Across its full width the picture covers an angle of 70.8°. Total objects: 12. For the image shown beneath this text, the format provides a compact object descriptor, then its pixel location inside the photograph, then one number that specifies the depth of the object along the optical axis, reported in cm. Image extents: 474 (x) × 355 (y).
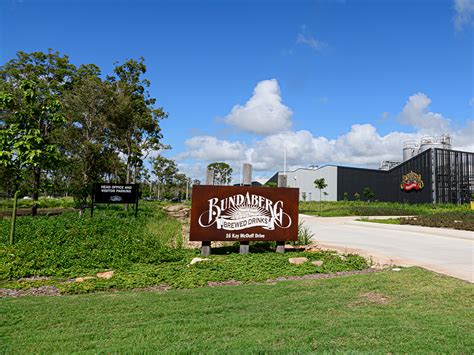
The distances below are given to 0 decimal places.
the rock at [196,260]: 748
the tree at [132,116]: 2145
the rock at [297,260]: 766
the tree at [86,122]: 1986
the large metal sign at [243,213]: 859
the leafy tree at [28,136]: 794
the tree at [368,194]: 5225
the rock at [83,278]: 610
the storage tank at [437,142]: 5611
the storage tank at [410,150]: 5902
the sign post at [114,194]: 1631
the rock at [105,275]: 632
